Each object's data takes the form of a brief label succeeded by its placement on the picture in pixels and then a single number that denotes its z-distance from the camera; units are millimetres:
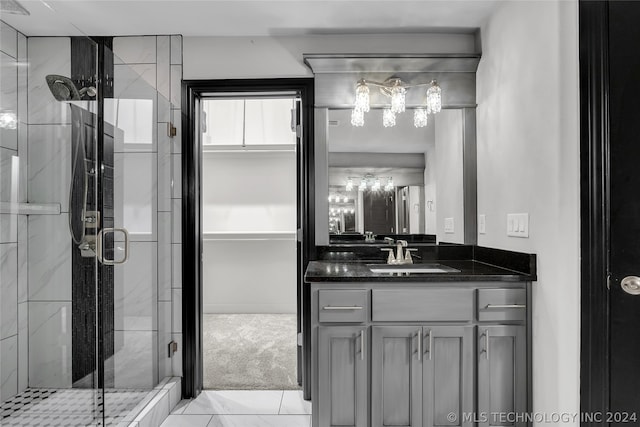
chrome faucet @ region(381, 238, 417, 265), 2283
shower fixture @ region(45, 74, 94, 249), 1685
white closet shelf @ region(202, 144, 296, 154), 3646
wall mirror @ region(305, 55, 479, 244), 2326
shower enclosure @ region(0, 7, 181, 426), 1513
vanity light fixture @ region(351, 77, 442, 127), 2248
